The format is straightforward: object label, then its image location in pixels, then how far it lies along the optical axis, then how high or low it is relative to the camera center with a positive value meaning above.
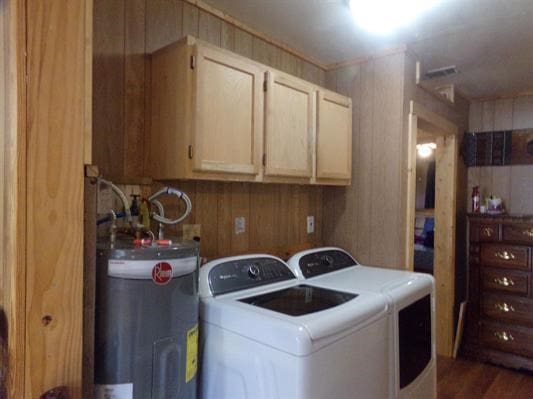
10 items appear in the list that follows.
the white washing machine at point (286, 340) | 1.12 -0.48
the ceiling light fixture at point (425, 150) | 4.13 +0.54
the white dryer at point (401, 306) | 1.52 -0.49
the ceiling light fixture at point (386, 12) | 1.68 +0.88
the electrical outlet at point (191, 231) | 1.75 -0.18
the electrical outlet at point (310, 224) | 2.51 -0.20
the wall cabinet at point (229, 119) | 1.48 +0.34
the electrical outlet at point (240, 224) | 2.01 -0.17
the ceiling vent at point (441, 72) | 2.62 +0.91
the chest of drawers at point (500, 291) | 2.77 -0.73
